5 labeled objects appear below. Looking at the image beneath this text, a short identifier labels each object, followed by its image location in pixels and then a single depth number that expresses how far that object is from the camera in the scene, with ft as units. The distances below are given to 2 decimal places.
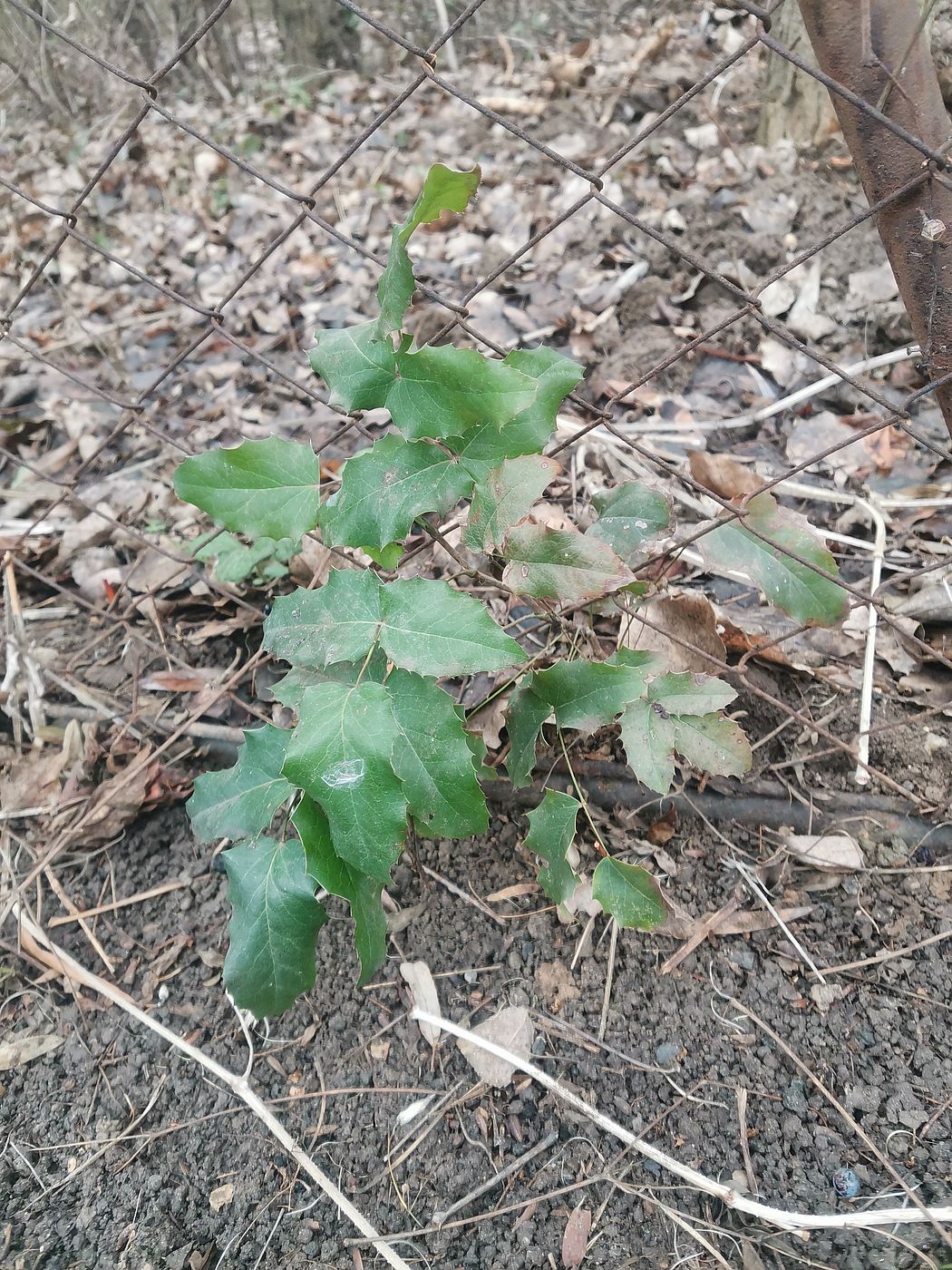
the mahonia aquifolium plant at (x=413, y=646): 0.96
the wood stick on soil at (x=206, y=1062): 1.12
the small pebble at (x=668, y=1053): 1.18
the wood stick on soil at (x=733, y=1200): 1.03
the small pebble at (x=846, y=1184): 1.07
